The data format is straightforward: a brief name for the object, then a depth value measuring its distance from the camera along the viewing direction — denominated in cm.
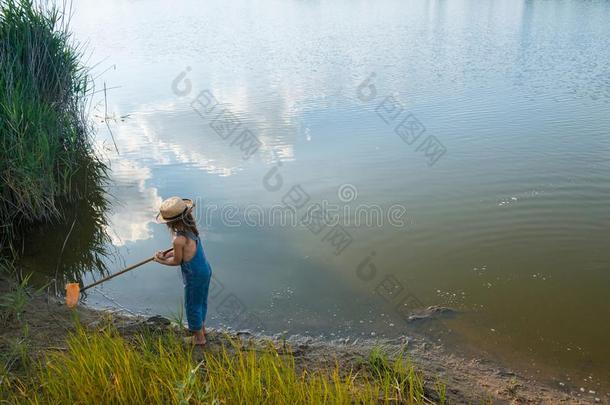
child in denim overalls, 342
